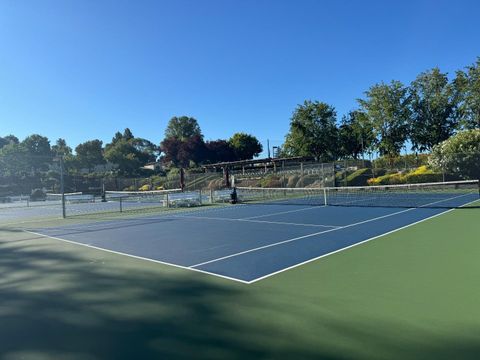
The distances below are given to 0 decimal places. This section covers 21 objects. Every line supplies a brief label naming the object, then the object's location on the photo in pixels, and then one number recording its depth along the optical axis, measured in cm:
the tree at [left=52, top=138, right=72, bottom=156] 9804
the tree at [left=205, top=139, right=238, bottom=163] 7056
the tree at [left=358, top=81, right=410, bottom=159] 3872
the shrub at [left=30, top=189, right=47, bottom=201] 4006
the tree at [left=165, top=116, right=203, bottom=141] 9131
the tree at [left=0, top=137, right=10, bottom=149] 7802
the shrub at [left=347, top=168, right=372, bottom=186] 3219
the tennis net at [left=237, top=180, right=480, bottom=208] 1907
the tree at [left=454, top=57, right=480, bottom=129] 3348
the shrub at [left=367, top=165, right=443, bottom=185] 2906
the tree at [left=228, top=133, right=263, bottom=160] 7406
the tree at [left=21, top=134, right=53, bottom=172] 7938
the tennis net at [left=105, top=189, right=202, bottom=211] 2317
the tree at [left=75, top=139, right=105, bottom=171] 8438
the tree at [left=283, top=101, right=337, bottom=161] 4750
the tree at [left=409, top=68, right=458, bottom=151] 3719
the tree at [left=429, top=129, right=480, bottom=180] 2638
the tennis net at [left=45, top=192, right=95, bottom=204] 3940
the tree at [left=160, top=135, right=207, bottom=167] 6838
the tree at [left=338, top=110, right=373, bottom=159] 4588
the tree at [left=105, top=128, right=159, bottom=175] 7988
